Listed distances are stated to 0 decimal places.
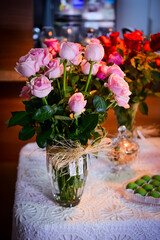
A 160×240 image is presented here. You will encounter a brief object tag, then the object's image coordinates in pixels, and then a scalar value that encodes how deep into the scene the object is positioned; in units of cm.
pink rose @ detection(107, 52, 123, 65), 95
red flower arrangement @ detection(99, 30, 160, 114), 104
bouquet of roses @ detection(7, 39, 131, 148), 72
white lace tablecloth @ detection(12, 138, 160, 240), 76
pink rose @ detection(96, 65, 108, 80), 83
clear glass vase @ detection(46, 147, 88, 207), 82
